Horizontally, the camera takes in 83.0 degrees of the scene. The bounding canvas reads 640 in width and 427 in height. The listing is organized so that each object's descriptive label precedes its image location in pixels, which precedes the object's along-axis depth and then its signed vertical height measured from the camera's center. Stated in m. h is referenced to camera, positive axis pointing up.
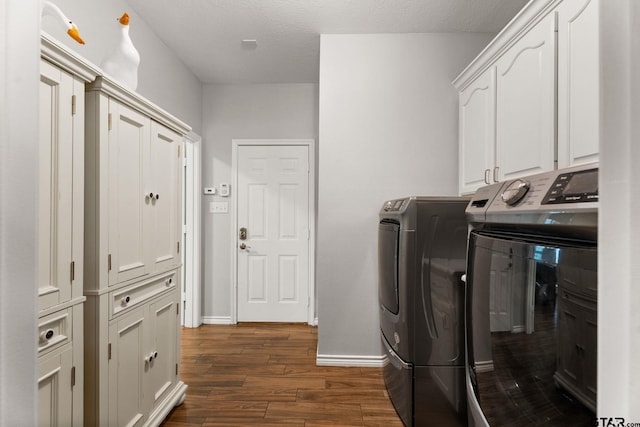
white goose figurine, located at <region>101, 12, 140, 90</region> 1.73 +0.72
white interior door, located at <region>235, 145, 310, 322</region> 3.87 -0.24
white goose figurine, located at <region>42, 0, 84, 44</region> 1.33 +0.72
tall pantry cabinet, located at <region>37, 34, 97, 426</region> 1.17 -0.09
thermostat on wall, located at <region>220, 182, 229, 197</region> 3.85 +0.20
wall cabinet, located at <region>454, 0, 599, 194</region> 1.41 +0.56
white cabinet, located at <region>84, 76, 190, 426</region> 1.44 -0.23
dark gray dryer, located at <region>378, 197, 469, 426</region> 1.88 -0.53
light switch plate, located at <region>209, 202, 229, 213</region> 3.87 +0.02
